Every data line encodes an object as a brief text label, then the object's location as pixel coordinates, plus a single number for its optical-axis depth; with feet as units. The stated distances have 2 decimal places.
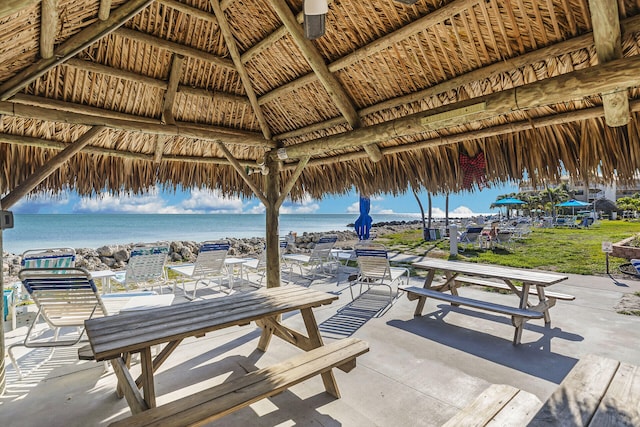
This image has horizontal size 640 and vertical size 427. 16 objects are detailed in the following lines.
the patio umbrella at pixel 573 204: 57.27
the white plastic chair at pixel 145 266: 15.87
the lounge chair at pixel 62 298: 7.81
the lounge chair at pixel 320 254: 20.76
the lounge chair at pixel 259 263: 19.86
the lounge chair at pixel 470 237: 33.35
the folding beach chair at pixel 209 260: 16.80
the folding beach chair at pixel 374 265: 14.92
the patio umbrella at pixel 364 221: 29.86
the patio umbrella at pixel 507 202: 59.13
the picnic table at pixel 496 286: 10.54
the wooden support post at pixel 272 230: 14.90
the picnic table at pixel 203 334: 5.35
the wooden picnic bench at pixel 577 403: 4.14
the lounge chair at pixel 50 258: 13.15
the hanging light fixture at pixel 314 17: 6.01
